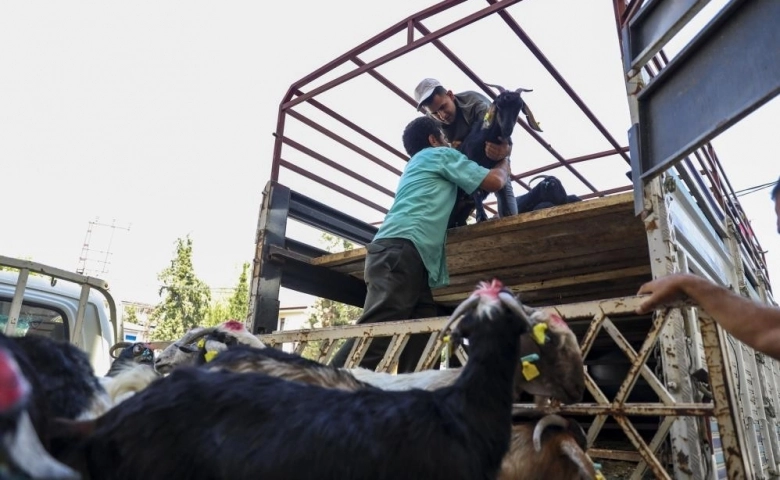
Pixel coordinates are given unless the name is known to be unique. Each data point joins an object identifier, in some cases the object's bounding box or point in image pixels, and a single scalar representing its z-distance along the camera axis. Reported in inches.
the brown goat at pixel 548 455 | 97.0
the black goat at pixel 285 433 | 59.4
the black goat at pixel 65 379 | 73.7
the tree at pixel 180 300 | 1203.2
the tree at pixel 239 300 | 1165.7
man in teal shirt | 159.9
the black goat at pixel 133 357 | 134.0
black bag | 191.5
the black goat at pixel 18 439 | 32.5
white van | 180.1
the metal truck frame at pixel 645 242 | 92.8
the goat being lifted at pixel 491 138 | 178.2
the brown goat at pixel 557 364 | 99.8
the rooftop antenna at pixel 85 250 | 1616.3
